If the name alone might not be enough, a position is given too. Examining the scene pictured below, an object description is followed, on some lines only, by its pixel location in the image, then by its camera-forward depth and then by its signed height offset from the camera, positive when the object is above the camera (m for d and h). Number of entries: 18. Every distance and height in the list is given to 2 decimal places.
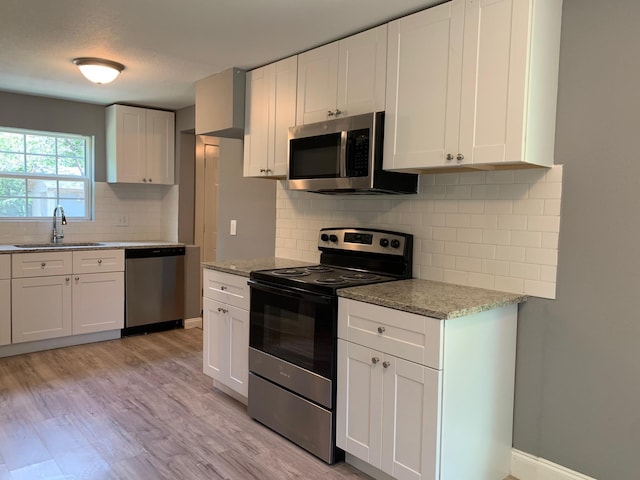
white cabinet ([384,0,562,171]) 1.98 +0.58
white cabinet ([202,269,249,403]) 2.96 -0.80
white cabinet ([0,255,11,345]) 3.88 -0.80
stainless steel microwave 2.50 +0.28
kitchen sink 4.32 -0.39
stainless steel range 2.38 -0.65
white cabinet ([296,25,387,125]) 2.55 +0.76
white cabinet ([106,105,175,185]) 4.76 +0.61
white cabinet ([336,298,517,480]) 1.92 -0.78
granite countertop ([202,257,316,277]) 2.99 -0.38
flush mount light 3.32 +0.94
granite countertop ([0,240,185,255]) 4.00 -0.39
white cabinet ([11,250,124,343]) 3.99 -0.80
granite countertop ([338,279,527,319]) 1.93 -0.38
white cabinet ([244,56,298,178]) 3.12 +0.62
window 4.48 +0.28
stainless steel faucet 4.61 -0.25
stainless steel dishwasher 4.59 -0.82
